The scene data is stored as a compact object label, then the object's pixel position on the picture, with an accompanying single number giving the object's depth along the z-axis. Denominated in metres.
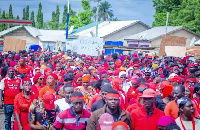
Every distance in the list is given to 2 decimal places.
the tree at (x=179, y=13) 47.72
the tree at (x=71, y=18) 85.84
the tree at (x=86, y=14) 81.75
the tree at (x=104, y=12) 120.06
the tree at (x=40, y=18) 136.25
